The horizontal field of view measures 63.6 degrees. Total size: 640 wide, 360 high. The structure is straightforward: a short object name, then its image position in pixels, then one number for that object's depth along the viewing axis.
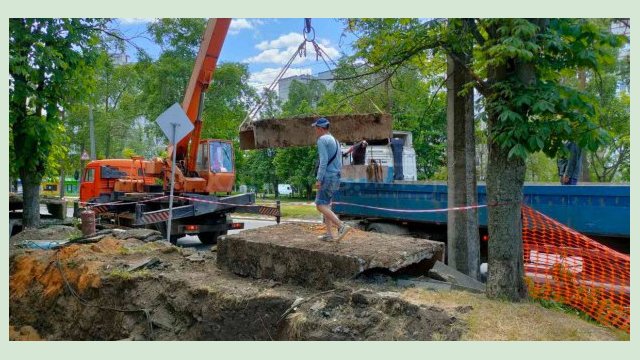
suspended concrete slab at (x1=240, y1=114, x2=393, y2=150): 10.23
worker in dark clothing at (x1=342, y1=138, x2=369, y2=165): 11.40
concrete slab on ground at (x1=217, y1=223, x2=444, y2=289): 5.95
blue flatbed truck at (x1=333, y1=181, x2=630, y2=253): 7.62
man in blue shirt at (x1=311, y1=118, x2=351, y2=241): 6.40
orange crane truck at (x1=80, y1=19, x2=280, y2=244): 11.83
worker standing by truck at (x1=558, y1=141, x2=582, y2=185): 8.86
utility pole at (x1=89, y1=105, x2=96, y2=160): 23.17
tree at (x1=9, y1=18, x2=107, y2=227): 7.88
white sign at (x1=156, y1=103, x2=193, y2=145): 8.42
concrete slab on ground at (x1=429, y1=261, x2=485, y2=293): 5.99
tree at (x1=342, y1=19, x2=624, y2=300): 4.87
